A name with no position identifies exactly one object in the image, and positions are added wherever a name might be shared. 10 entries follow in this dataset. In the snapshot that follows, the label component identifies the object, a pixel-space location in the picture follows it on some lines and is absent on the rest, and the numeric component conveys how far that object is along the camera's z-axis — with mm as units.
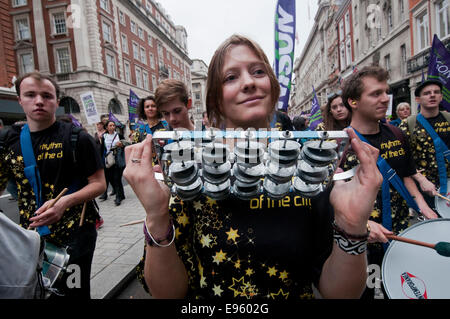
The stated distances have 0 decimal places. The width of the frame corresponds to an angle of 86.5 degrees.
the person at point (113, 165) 7012
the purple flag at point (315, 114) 7406
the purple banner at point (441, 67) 4629
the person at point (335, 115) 4180
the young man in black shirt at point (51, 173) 2004
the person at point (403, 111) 7031
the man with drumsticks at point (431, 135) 3494
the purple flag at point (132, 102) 8889
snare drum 1520
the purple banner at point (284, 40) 3840
